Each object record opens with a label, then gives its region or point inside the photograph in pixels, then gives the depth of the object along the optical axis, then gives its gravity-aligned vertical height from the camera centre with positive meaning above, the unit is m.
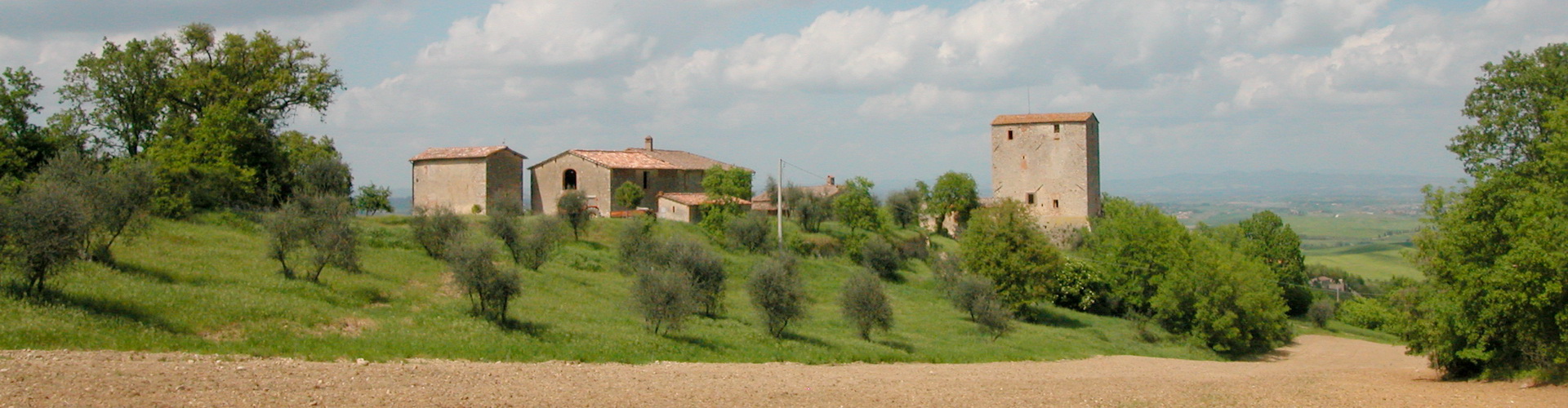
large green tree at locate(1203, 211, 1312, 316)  62.88 -1.64
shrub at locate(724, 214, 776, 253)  48.25 -0.54
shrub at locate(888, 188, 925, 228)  70.62 +0.98
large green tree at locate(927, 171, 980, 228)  68.50 +1.63
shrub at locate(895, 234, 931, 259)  58.60 -1.49
